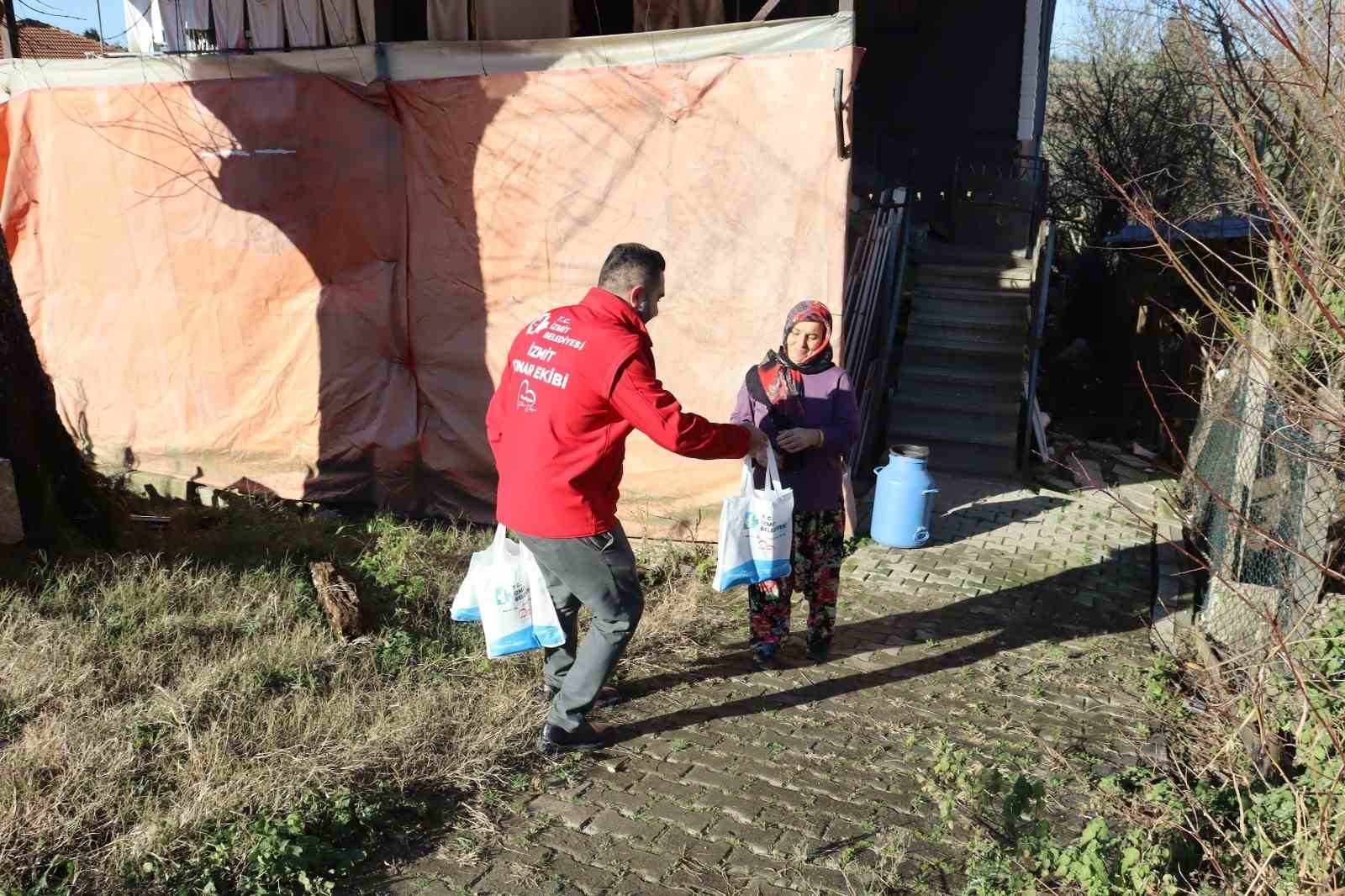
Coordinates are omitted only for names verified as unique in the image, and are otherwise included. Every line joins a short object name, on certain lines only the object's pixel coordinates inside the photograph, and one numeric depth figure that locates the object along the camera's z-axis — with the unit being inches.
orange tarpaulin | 248.5
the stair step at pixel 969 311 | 381.1
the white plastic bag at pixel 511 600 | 155.6
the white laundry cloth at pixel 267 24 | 295.1
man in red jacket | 143.9
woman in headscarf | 183.2
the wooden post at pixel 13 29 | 292.5
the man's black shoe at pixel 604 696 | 177.6
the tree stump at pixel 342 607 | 196.7
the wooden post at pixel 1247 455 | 204.1
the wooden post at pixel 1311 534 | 176.6
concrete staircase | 342.3
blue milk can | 266.2
